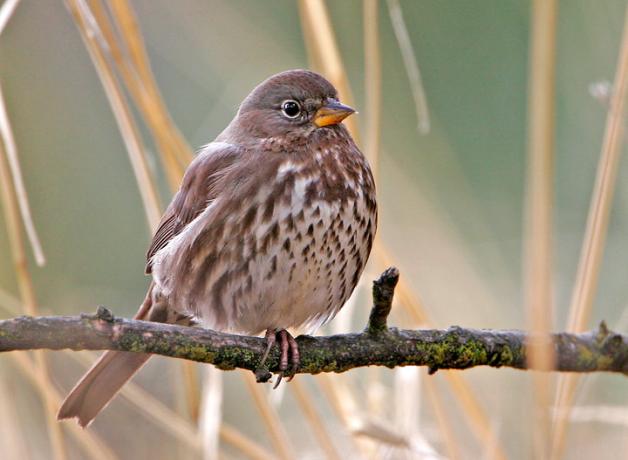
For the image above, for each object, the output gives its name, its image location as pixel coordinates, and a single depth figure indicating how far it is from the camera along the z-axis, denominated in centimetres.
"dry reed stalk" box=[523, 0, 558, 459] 366
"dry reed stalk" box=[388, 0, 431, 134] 527
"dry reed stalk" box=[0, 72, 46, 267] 458
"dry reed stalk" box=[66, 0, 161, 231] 484
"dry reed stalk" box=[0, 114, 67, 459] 468
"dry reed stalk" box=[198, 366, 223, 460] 534
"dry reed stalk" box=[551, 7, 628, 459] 435
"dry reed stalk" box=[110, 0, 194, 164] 499
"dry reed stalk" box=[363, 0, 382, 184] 513
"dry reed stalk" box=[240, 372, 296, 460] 504
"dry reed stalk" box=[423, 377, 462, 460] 493
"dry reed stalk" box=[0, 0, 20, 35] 468
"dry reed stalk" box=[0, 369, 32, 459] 509
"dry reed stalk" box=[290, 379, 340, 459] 510
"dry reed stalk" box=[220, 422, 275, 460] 516
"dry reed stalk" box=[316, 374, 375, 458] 535
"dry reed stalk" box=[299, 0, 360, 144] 529
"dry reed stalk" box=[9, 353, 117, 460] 497
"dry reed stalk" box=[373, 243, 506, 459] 496
